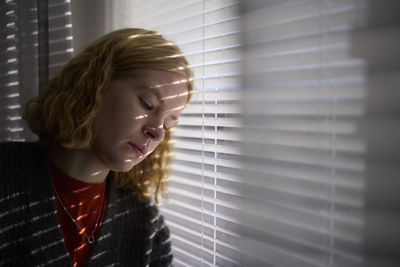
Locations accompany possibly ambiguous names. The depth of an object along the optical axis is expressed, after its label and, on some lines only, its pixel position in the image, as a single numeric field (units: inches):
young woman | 33.7
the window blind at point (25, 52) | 48.3
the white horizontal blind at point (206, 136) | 34.5
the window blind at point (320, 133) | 23.8
